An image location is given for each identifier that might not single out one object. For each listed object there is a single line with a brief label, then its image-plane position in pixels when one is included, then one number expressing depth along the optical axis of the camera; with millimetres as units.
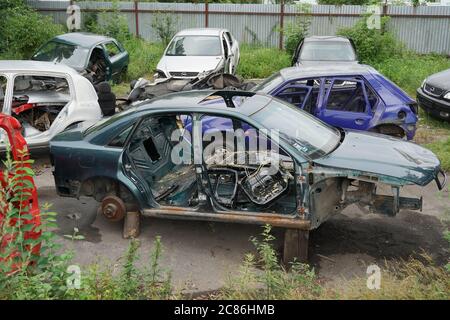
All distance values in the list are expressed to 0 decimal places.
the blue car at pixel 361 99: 7969
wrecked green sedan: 5172
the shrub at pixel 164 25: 18562
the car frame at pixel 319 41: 12750
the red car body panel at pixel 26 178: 4336
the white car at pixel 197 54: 12594
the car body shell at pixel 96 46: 12637
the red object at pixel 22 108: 8227
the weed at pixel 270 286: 4125
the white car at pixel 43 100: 7926
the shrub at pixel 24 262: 3799
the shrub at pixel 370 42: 15977
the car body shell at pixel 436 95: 10307
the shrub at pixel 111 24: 18531
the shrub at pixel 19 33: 15570
